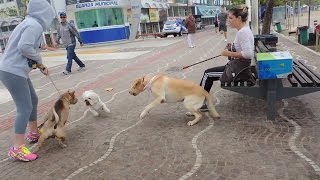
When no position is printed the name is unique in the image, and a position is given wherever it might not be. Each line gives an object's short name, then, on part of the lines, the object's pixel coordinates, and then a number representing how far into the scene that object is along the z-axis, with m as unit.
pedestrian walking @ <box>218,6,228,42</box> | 20.23
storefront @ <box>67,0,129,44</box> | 30.09
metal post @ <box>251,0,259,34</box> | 10.68
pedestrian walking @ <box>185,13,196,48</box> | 17.48
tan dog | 5.26
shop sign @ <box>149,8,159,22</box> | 42.78
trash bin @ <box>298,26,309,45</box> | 14.24
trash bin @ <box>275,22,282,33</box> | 23.71
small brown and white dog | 4.74
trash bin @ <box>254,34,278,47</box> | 8.70
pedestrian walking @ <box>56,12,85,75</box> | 12.17
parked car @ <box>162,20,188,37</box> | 30.48
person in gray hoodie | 4.29
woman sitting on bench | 5.08
